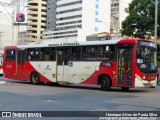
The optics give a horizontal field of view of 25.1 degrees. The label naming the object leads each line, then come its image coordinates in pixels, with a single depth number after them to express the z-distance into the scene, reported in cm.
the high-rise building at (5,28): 11825
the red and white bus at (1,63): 3768
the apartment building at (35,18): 15512
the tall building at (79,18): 14000
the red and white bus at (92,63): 1881
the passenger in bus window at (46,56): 2331
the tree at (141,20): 3856
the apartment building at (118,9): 15450
